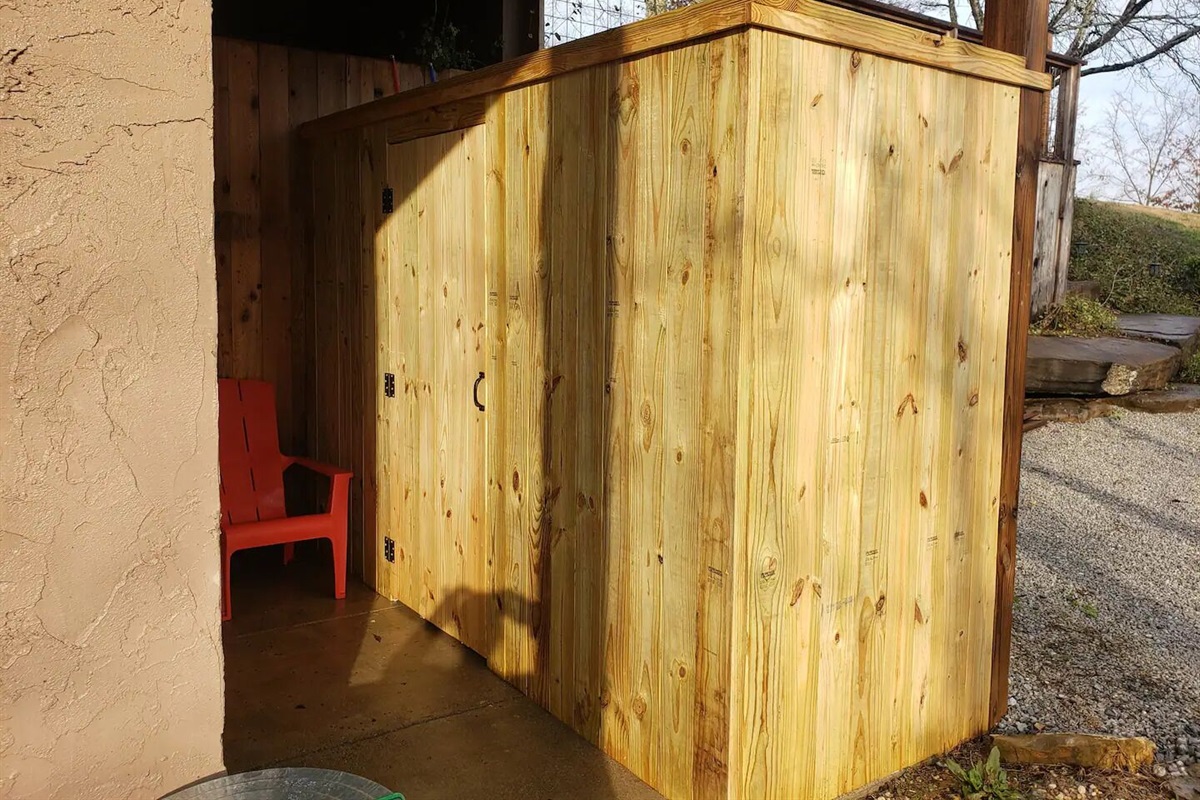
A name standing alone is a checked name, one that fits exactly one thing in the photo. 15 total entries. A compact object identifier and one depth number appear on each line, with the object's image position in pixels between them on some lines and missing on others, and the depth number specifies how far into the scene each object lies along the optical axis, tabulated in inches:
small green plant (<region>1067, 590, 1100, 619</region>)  157.8
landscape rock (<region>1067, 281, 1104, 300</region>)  347.6
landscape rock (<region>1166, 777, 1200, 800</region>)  108.7
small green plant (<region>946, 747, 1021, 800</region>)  107.8
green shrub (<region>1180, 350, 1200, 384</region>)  301.7
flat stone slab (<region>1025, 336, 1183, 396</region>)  267.4
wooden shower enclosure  94.6
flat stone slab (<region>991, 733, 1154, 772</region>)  113.0
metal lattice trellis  292.0
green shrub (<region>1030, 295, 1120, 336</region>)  316.8
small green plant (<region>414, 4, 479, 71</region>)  204.7
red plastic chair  162.9
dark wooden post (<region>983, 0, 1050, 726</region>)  113.6
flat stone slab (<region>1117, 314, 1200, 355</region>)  304.7
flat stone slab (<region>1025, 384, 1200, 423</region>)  265.7
